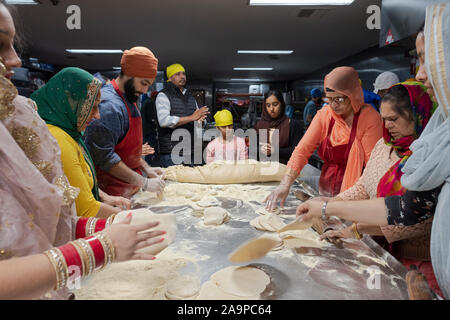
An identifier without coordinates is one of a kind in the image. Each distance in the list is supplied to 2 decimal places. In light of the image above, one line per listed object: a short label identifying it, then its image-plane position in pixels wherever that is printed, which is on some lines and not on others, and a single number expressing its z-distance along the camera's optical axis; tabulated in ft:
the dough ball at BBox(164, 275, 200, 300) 3.04
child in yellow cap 11.57
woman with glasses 6.98
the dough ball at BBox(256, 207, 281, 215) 5.98
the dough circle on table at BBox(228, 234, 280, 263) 3.65
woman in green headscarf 4.36
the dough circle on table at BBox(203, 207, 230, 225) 5.19
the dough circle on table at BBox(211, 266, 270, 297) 3.16
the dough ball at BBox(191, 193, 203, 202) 6.76
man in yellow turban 11.44
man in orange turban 6.21
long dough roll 8.31
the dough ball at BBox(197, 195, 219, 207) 6.29
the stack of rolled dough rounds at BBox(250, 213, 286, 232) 4.99
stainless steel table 3.19
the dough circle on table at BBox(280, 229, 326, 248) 4.36
